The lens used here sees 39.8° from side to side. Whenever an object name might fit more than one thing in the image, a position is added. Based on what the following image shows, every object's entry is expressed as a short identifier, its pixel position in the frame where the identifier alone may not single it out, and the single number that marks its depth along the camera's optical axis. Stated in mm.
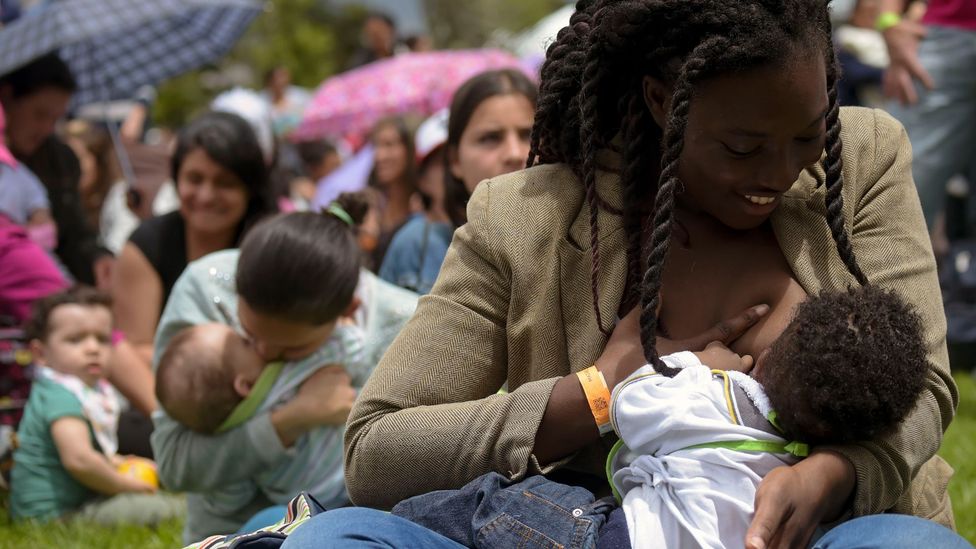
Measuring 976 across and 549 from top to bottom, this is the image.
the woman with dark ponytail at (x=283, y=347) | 3682
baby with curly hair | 2127
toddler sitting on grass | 5156
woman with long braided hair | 2303
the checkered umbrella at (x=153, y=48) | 9086
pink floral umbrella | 9734
